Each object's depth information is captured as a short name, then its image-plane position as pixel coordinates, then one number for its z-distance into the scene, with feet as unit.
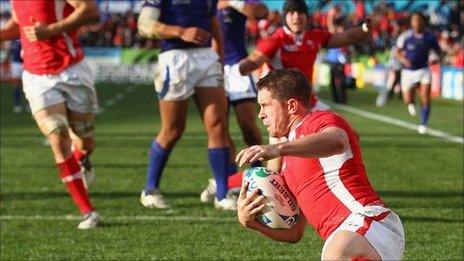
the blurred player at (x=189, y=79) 61.62
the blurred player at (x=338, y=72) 198.02
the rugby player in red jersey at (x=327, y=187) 31.71
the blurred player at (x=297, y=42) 59.67
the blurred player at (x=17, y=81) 169.24
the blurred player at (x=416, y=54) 139.03
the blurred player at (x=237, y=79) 69.15
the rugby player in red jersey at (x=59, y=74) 56.29
